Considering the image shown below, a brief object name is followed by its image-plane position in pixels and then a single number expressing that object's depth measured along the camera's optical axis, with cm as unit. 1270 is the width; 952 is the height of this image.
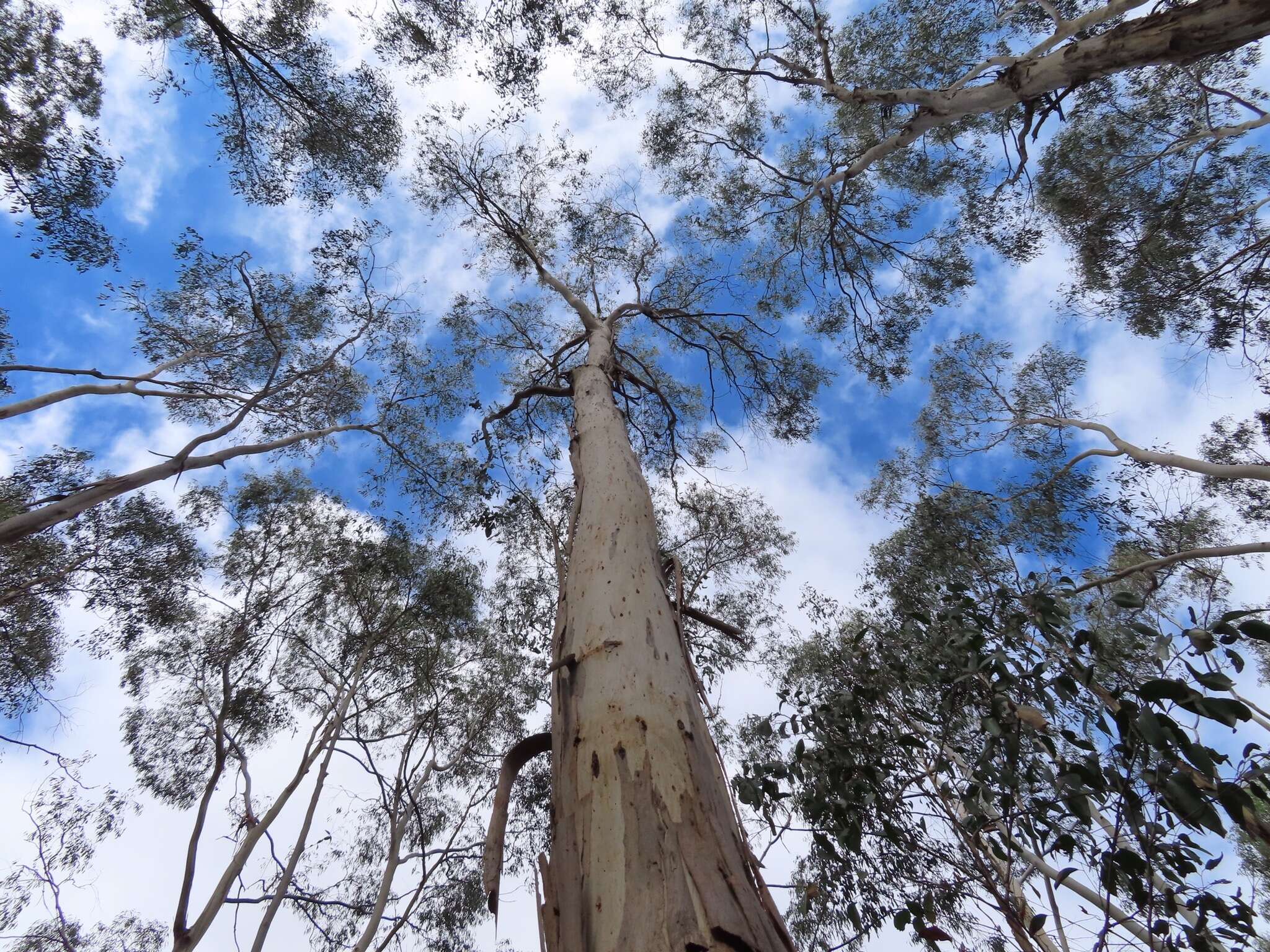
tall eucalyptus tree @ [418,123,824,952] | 102
